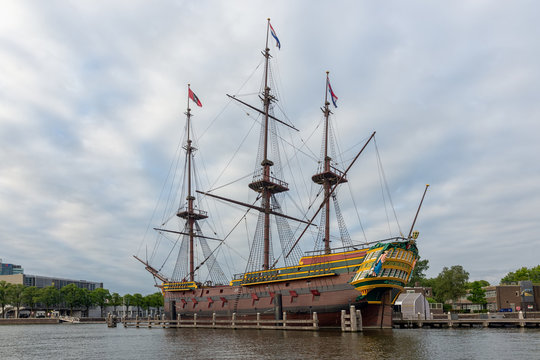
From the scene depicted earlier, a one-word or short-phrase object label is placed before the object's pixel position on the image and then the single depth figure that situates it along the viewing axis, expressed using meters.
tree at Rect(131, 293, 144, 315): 125.41
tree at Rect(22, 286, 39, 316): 106.06
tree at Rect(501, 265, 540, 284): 102.56
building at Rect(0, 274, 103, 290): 137.00
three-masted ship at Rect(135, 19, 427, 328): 36.31
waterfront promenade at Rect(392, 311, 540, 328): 44.86
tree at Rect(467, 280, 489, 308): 90.81
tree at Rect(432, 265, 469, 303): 88.00
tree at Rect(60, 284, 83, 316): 113.88
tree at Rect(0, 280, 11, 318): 104.56
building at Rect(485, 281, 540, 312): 65.69
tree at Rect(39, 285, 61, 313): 107.69
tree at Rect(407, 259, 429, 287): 111.50
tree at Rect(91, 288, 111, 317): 119.82
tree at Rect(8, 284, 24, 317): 105.19
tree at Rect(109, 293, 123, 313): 124.56
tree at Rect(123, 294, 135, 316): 124.94
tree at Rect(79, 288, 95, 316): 116.38
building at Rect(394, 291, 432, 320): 55.72
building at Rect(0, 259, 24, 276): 182.66
